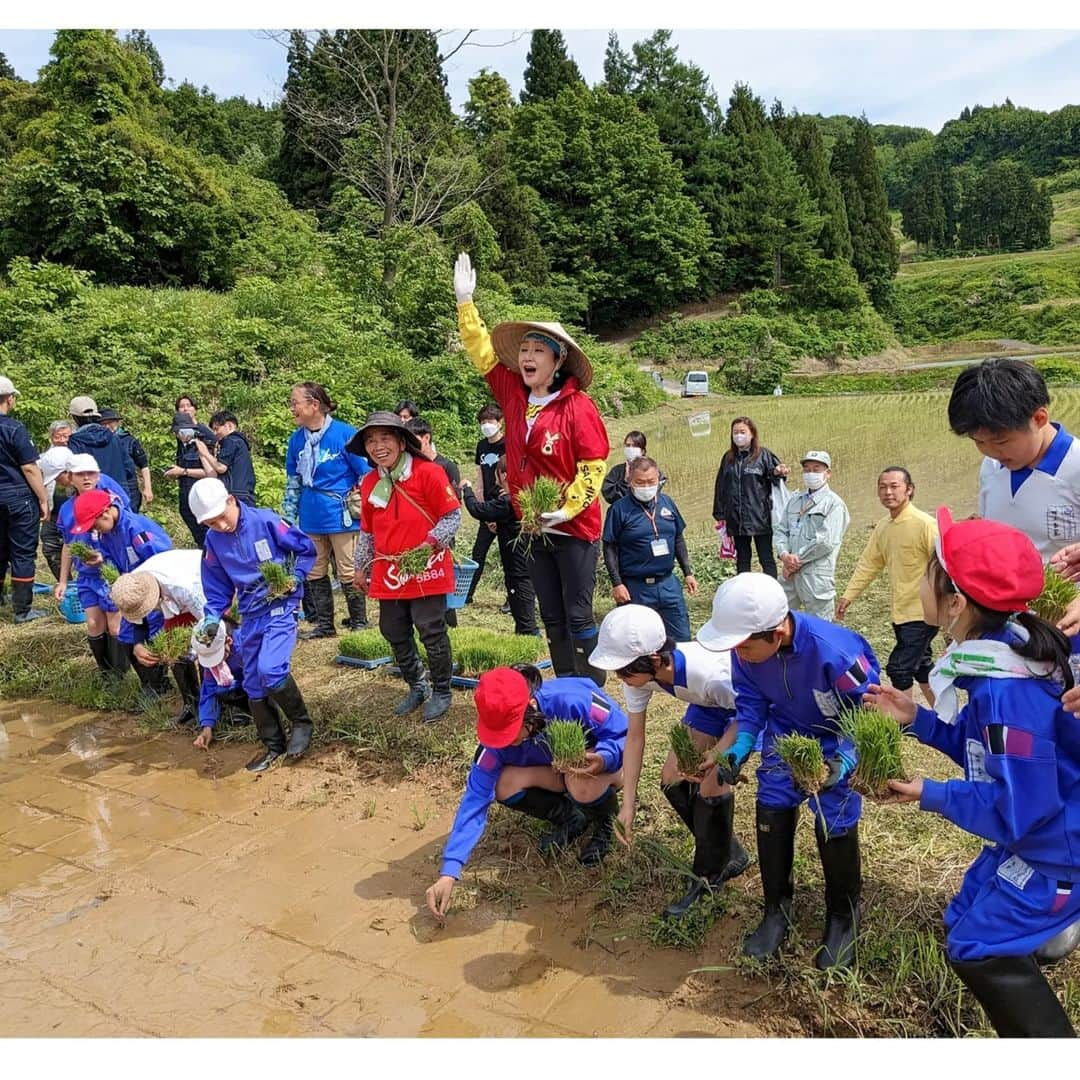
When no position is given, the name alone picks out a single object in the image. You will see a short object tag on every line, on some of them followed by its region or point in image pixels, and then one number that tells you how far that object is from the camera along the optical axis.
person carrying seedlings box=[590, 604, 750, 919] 3.24
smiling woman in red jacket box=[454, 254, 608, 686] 4.55
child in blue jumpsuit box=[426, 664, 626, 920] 3.56
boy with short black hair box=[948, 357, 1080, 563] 2.80
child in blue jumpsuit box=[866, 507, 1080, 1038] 2.24
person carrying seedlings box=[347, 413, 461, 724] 5.14
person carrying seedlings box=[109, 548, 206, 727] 5.30
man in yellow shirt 5.46
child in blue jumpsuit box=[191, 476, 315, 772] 5.15
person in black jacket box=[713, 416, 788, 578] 7.54
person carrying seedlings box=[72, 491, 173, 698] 5.76
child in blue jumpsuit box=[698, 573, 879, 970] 2.88
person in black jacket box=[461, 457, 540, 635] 6.61
